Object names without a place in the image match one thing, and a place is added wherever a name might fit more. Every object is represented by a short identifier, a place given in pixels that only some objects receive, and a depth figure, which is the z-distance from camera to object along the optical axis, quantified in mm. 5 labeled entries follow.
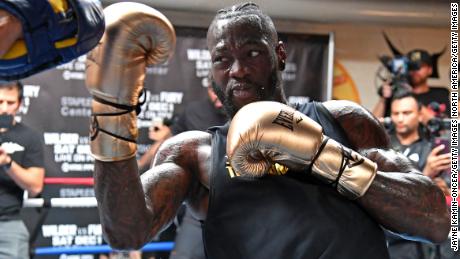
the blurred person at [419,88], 4879
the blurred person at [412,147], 3635
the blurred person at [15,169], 3734
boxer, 1477
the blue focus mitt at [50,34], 1280
